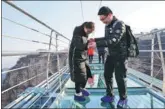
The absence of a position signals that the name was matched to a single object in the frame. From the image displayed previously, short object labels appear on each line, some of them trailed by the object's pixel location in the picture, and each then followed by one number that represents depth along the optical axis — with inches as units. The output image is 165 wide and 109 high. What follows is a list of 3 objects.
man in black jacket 86.5
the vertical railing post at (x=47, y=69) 117.1
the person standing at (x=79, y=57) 100.6
